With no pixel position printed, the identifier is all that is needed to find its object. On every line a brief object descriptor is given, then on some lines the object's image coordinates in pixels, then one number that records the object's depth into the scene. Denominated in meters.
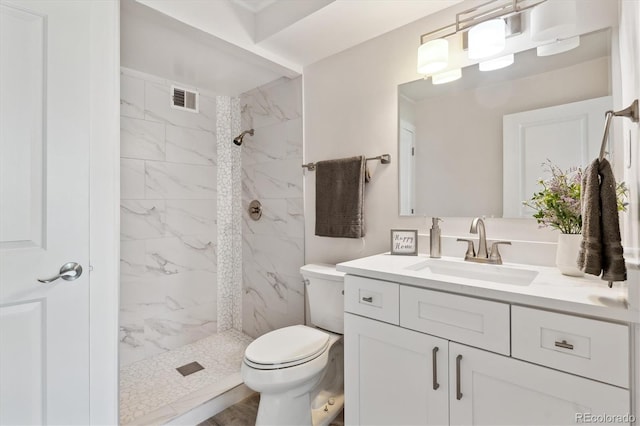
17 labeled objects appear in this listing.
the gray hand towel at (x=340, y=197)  1.83
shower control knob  2.53
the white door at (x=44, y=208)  1.06
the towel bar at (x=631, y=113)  0.76
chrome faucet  1.34
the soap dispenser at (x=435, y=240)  1.51
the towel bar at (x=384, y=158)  1.77
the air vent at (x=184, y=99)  2.45
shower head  2.56
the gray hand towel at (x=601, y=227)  0.83
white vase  1.10
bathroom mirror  1.22
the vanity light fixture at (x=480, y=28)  1.34
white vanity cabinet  0.81
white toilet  1.38
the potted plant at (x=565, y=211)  1.10
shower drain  2.10
